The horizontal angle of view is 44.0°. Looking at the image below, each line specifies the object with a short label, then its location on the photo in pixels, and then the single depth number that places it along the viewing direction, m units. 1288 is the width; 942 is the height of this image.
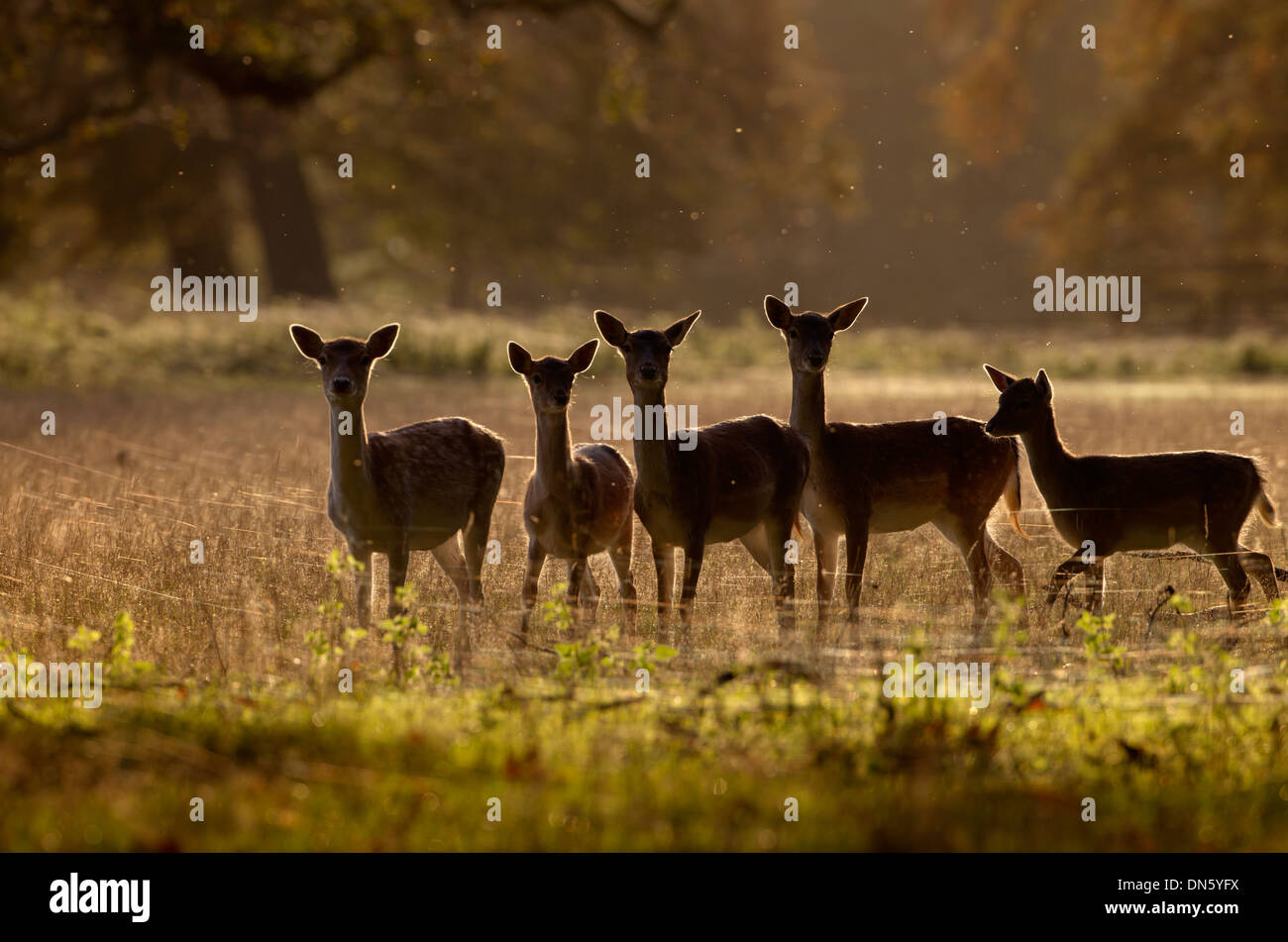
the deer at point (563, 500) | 10.02
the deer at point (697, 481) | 10.25
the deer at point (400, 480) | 10.25
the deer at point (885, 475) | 11.02
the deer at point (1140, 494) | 10.80
